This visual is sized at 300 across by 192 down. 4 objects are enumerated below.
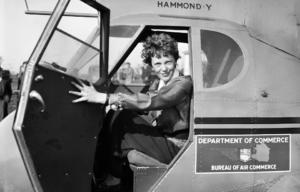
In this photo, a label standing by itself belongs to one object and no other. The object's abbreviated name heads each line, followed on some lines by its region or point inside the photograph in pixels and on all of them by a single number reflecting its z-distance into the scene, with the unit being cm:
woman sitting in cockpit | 279
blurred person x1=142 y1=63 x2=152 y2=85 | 1666
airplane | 266
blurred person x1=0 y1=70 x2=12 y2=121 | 737
